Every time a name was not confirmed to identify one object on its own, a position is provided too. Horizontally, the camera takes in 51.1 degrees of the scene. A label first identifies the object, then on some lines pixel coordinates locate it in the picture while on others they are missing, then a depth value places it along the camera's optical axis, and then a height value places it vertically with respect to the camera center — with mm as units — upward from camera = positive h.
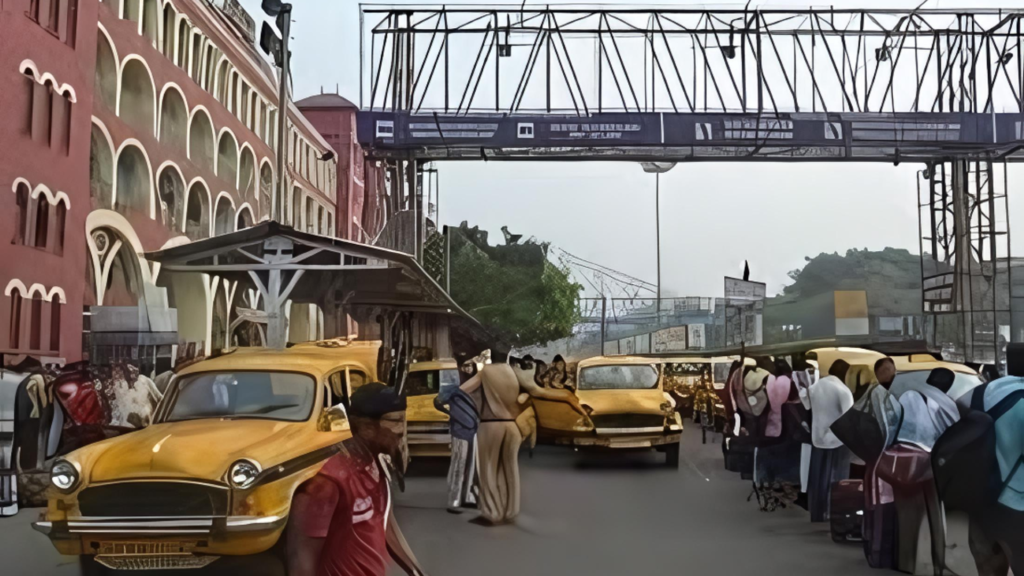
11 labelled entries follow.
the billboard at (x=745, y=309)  15234 +630
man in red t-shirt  4070 -608
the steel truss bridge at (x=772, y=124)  19984 +4308
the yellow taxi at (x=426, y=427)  14703 -1123
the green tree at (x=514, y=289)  17141 +1194
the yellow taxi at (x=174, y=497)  6879 -988
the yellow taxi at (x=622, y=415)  16531 -1080
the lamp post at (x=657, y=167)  17555 +3086
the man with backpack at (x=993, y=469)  6586 -762
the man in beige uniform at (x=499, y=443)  10734 -980
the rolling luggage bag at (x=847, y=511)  9414 -1461
